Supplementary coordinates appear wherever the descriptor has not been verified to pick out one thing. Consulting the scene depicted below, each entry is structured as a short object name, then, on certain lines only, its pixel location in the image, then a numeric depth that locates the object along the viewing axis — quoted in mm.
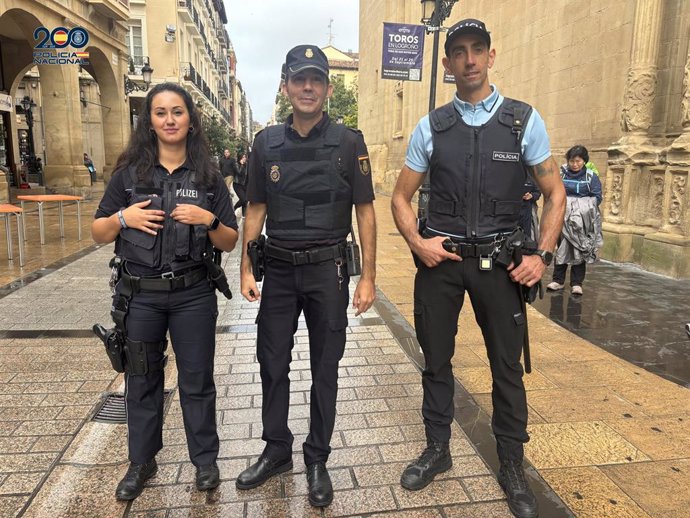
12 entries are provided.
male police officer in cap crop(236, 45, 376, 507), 2617
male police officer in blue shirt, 2596
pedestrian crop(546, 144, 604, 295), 6445
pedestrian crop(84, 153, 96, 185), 23222
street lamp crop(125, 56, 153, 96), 20944
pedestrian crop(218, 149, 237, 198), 13488
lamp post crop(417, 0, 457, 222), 9805
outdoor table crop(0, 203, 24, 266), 7381
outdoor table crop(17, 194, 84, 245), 8703
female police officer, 2496
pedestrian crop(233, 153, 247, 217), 12312
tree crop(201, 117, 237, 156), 32844
